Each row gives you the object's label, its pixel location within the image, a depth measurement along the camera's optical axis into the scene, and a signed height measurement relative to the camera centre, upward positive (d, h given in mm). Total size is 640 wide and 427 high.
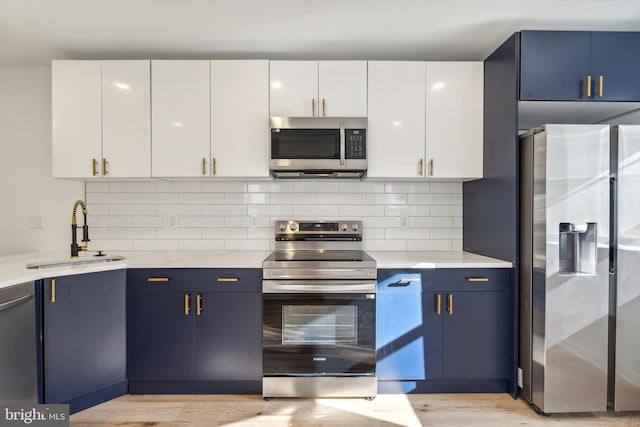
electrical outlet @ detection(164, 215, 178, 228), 2957 -116
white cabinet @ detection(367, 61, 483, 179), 2602 +653
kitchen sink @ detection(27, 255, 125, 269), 2276 -367
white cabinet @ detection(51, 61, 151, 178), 2562 +698
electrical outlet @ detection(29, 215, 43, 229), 2900 -119
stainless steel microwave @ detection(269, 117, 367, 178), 2523 +460
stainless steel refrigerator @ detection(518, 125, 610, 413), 2041 -346
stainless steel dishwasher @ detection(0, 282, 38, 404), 1785 -727
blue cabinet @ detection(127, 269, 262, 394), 2314 -771
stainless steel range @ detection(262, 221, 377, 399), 2285 -785
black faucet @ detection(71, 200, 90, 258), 2529 -231
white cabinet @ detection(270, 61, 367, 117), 2578 +869
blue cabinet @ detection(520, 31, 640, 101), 2209 +892
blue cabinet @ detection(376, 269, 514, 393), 2328 -776
